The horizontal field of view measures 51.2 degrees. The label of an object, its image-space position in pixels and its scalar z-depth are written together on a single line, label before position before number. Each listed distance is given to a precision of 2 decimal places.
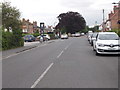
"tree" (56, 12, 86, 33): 48.22
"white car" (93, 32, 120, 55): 8.16
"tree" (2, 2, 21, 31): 14.17
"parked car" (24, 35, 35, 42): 26.13
